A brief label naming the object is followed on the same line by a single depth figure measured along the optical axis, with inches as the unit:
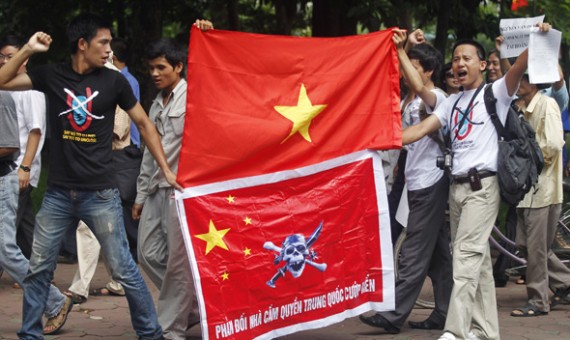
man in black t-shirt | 250.4
